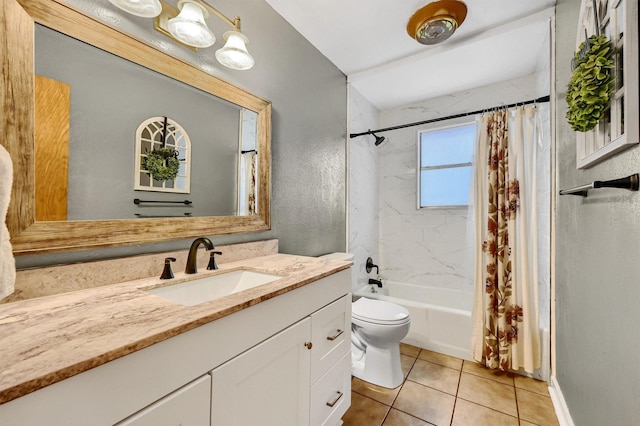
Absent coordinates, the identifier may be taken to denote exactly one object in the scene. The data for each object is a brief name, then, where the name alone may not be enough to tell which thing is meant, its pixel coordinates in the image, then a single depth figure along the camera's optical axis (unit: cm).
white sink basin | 104
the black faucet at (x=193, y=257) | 113
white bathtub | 212
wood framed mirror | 79
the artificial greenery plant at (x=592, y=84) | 86
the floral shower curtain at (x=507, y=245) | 188
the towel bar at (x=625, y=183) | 75
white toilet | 177
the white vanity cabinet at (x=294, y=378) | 77
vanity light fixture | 111
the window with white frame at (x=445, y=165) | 278
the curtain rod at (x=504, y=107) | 176
